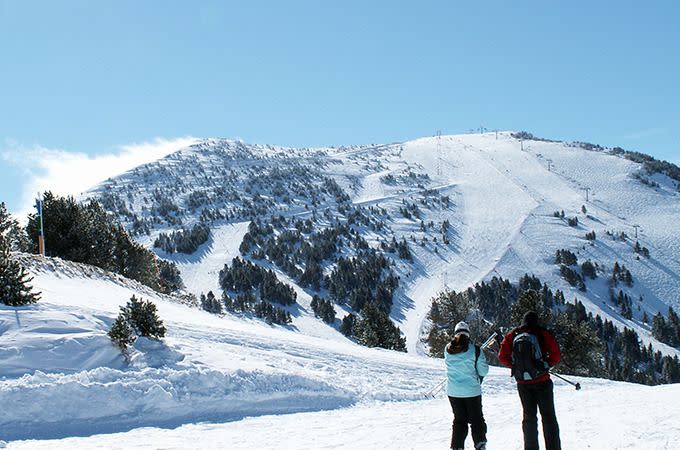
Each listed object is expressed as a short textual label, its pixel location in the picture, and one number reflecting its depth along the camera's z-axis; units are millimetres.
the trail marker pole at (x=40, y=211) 30377
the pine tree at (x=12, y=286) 14516
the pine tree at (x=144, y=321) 14359
